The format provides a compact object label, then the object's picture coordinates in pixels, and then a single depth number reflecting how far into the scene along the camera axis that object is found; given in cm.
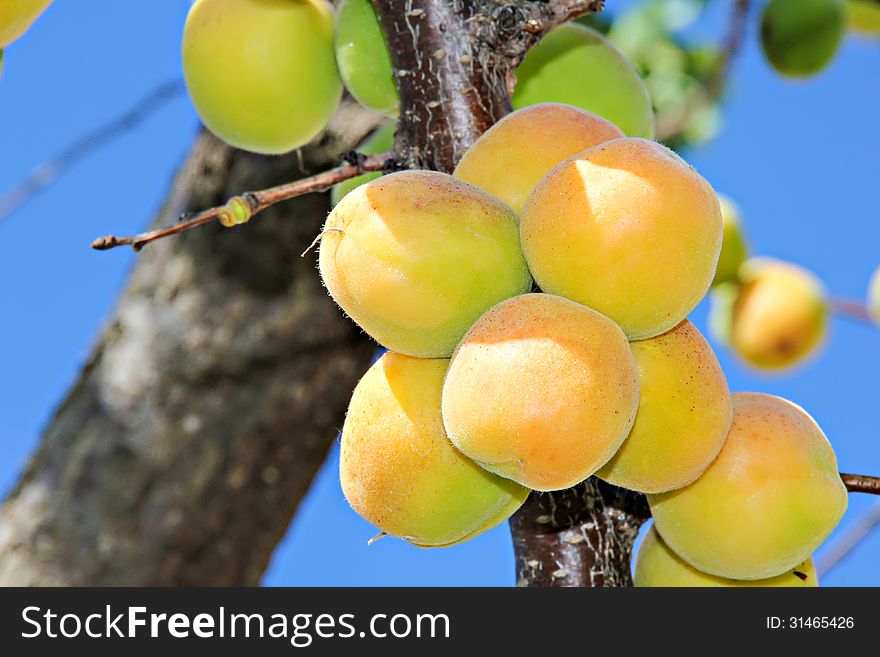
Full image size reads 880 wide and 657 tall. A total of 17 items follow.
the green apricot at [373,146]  70
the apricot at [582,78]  69
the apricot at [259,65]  69
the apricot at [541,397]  57
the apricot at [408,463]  59
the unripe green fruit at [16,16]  63
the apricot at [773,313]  192
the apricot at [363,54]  69
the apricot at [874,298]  183
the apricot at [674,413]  59
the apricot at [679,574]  64
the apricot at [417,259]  58
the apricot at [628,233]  57
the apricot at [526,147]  60
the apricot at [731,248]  115
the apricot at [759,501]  61
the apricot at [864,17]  169
